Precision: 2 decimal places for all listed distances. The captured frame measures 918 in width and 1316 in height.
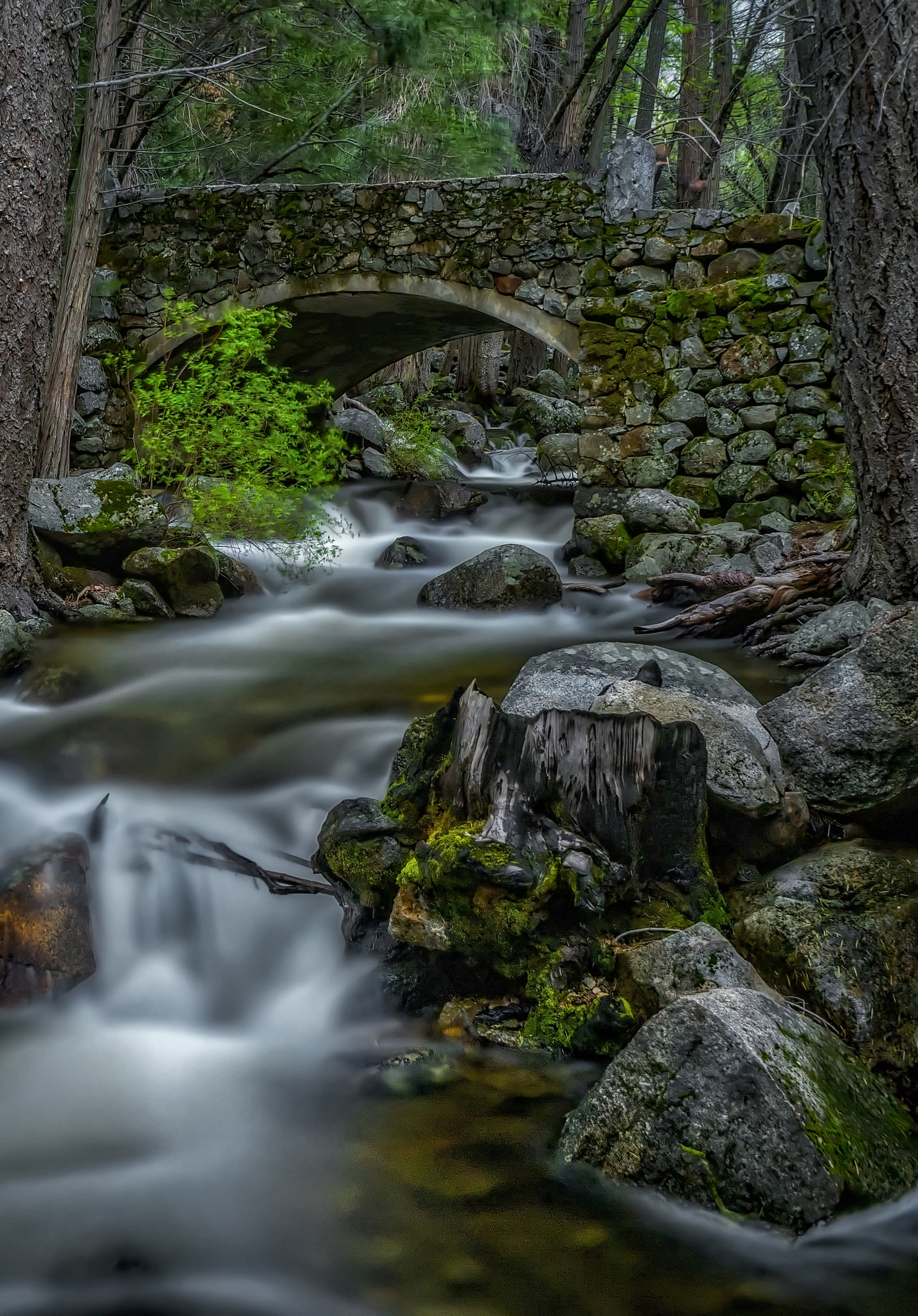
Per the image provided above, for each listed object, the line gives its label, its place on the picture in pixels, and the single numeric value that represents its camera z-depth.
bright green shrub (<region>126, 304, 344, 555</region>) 6.32
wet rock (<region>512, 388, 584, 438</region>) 15.83
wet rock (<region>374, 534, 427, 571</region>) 7.90
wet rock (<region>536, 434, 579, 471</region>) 12.02
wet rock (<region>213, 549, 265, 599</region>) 6.34
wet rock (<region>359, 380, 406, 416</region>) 15.34
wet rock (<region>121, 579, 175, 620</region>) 5.76
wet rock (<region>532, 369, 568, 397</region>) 17.83
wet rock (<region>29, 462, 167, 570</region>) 5.81
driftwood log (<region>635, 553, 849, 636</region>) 4.98
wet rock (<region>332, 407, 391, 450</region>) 11.85
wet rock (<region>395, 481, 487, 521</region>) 9.52
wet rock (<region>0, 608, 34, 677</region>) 4.50
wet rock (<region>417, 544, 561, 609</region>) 6.03
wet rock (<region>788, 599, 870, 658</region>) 4.20
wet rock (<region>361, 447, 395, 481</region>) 11.19
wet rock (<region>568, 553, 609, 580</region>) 7.03
